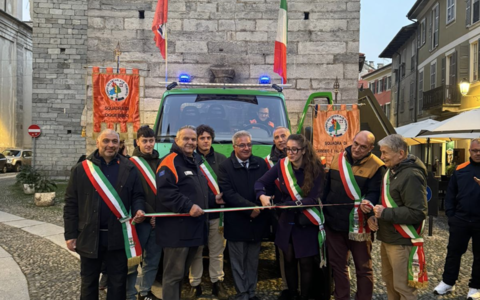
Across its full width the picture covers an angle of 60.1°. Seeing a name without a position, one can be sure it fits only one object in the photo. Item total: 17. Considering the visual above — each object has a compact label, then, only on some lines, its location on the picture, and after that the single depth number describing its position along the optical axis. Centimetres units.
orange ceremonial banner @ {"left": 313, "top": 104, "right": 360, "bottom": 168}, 762
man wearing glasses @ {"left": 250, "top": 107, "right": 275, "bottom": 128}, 586
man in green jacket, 361
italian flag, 868
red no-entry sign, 2062
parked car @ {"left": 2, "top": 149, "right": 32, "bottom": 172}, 2871
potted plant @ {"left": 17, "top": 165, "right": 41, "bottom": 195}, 1386
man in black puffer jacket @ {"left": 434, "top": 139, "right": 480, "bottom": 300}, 473
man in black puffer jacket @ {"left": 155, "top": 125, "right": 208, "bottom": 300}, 384
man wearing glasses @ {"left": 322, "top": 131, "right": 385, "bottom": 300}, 393
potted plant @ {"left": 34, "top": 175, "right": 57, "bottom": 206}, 1134
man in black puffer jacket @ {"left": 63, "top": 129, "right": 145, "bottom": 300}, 366
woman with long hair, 406
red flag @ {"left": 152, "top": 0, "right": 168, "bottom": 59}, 864
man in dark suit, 429
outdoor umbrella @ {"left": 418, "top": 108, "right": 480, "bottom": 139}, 883
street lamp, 1475
